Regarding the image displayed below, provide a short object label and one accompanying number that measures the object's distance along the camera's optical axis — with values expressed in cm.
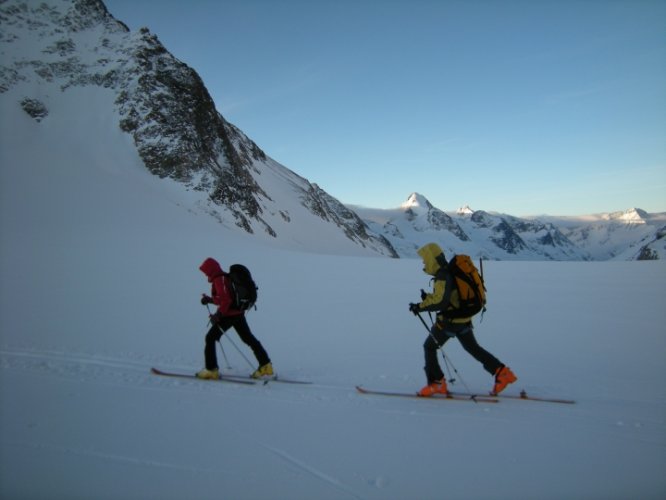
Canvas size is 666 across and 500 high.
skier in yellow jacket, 475
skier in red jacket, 555
